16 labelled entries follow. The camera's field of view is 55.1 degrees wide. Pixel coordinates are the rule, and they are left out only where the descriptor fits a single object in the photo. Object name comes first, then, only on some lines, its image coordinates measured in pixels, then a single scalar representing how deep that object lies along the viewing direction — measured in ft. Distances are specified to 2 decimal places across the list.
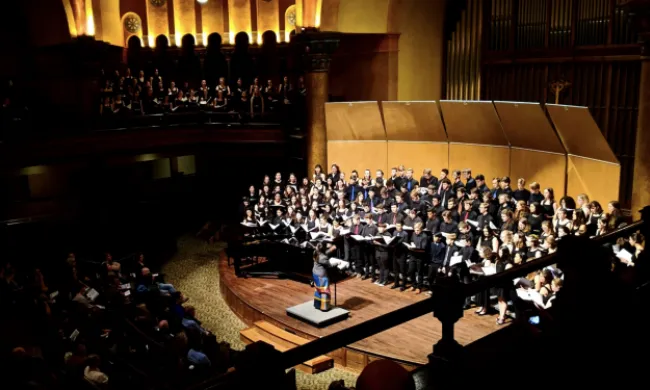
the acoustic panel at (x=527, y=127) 41.55
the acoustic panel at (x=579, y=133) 37.09
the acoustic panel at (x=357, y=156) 55.11
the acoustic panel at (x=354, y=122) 53.78
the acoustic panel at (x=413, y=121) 50.52
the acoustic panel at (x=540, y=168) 41.29
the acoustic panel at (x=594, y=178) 36.78
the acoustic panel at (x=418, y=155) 51.16
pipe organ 41.24
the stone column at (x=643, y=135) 29.30
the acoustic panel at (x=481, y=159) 46.57
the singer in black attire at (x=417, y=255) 35.76
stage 29.91
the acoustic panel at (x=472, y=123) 46.29
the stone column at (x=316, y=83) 51.47
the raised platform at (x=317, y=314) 32.81
